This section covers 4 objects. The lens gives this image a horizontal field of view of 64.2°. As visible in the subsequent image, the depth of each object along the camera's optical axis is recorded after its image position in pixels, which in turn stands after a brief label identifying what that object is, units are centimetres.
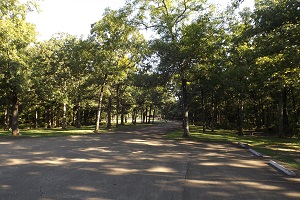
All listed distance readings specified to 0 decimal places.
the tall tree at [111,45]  2951
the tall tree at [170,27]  2138
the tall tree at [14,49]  2172
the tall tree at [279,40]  1172
